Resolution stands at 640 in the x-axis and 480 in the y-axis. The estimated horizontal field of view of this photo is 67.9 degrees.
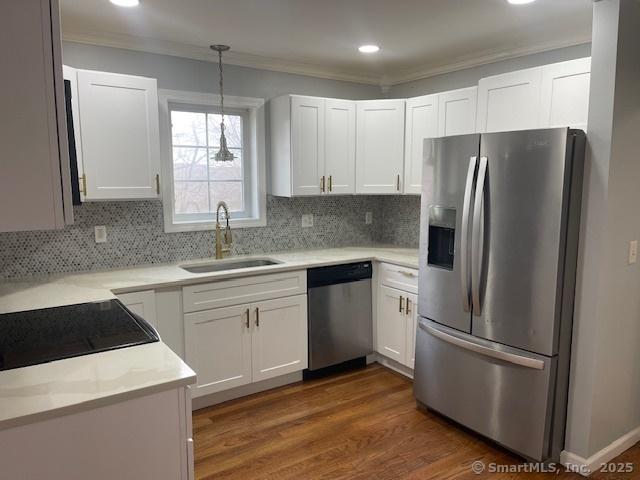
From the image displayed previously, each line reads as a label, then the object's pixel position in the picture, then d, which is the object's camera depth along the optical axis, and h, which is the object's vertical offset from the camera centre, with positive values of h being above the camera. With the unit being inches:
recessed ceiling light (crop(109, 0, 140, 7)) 93.7 +35.7
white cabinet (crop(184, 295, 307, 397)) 115.4 -40.5
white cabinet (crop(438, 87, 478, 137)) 122.6 +19.3
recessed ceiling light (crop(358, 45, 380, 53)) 126.6 +36.5
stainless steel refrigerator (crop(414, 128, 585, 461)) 87.7 -18.1
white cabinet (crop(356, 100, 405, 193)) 143.6 +11.7
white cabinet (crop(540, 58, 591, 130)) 96.7 +19.0
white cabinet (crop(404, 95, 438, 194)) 134.6 +15.3
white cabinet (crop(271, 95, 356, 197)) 137.2 +11.3
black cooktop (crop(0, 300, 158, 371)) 61.1 -21.8
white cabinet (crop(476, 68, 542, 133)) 105.7 +19.4
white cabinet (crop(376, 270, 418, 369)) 131.0 -39.6
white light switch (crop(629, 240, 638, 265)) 93.5 -13.0
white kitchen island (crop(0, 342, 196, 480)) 47.8 -25.1
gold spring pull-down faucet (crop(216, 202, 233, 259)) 135.5 -14.6
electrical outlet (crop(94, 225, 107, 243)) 120.5 -12.7
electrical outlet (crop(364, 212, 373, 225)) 169.2 -12.0
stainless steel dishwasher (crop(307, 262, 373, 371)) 132.4 -36.8
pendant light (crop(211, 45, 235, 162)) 130.6 +8.7
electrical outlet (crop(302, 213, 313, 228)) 155.4 -11.8
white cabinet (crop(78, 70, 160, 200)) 106.1 +11.0
